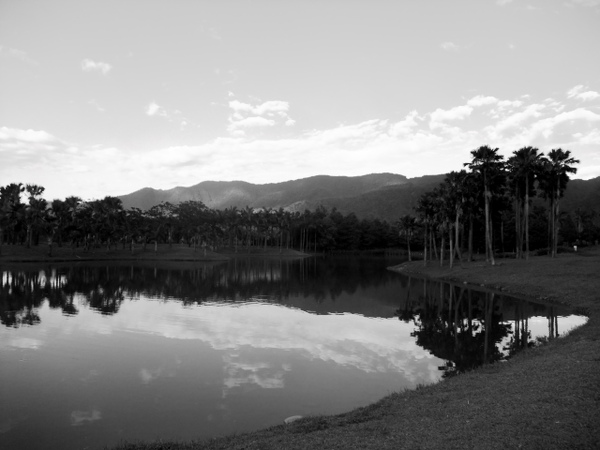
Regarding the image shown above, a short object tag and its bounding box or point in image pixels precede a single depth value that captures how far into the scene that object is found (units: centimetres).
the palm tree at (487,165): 6744
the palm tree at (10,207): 9981
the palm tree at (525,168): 6669
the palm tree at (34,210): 10134
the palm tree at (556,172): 6894
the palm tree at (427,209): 9219
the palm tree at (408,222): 12131
